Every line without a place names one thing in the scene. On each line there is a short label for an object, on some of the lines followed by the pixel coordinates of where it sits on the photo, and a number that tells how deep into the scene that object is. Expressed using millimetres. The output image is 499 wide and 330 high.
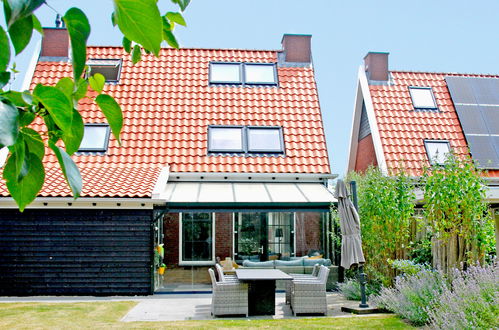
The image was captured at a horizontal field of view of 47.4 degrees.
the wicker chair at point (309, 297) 10828
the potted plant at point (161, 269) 15142
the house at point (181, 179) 13562
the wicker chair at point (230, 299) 10617
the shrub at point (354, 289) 12344
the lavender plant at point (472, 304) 7180
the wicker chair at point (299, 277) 11859
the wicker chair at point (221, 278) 11414
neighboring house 17188
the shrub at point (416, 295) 9156
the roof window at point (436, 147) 17062
